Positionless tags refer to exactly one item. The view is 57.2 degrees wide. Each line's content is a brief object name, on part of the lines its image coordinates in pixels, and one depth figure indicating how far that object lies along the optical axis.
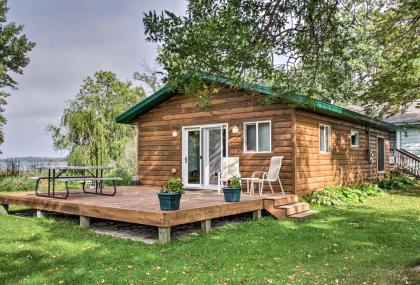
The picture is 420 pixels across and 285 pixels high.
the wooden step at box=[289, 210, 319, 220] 7.56
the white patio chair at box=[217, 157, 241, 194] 9.66
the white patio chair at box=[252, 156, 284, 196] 8.76
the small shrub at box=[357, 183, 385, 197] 11.55
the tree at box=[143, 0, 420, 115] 3.46
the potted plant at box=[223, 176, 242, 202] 7.16
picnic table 7.48
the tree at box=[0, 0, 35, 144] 16.77
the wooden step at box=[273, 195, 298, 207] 7.97
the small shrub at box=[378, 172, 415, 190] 13.70
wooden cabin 9.49
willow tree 17.44
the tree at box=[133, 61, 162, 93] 27.23
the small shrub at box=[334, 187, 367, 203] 10.08
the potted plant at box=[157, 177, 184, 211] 5.83
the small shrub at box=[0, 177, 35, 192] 13.57
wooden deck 5.81
